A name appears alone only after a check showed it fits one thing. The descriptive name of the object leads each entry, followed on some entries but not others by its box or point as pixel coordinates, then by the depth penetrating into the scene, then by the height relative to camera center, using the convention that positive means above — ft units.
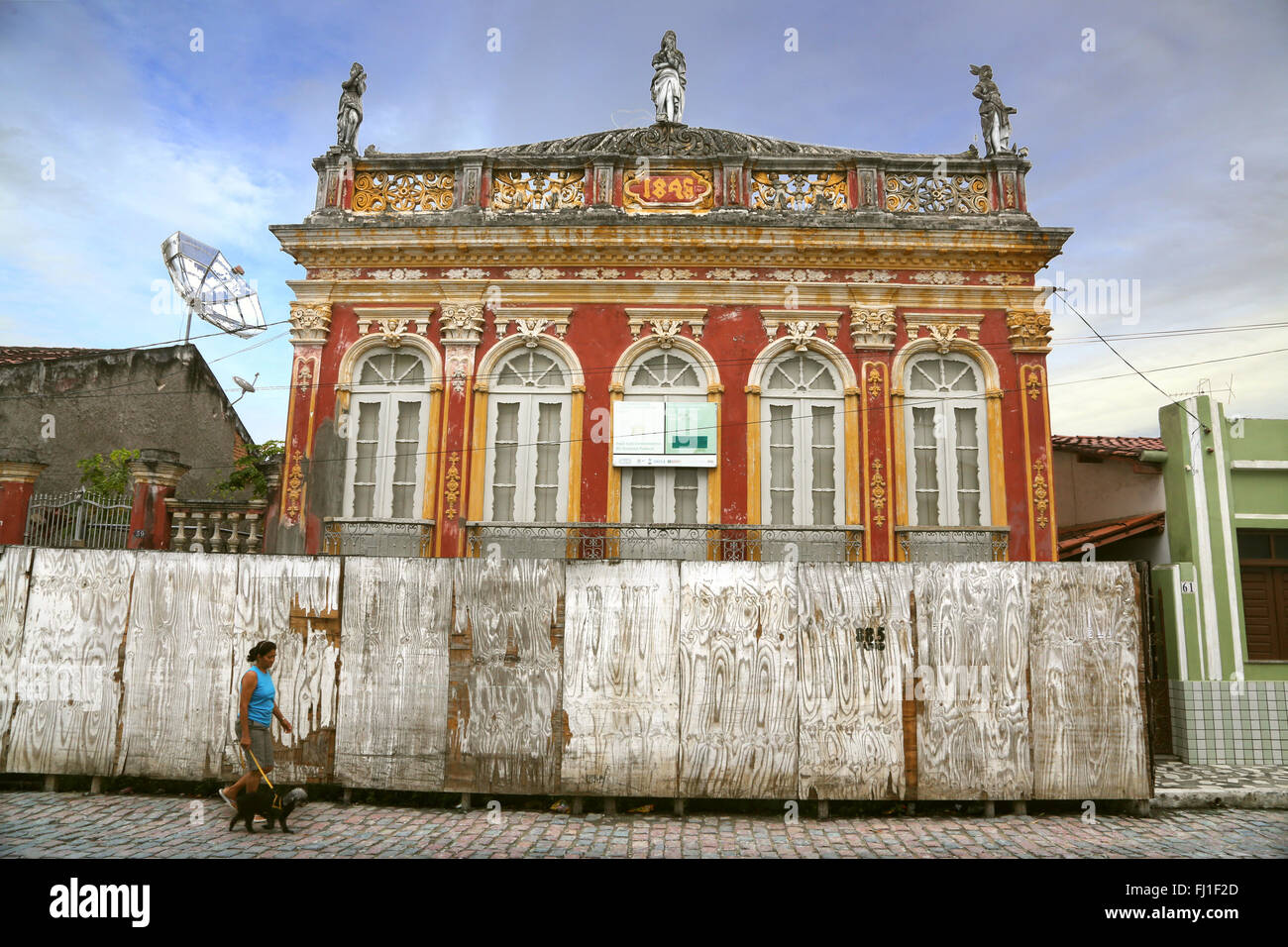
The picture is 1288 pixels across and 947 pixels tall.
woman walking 21.11 -2.61
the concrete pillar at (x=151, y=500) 33.63 +4.43
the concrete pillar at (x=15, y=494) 31.86 +4.36
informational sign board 36.47 +7.93
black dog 20.67 -4.84
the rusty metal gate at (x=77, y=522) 32.40 +3.44
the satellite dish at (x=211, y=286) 43.68 +17.25
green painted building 32.09 +1.50
